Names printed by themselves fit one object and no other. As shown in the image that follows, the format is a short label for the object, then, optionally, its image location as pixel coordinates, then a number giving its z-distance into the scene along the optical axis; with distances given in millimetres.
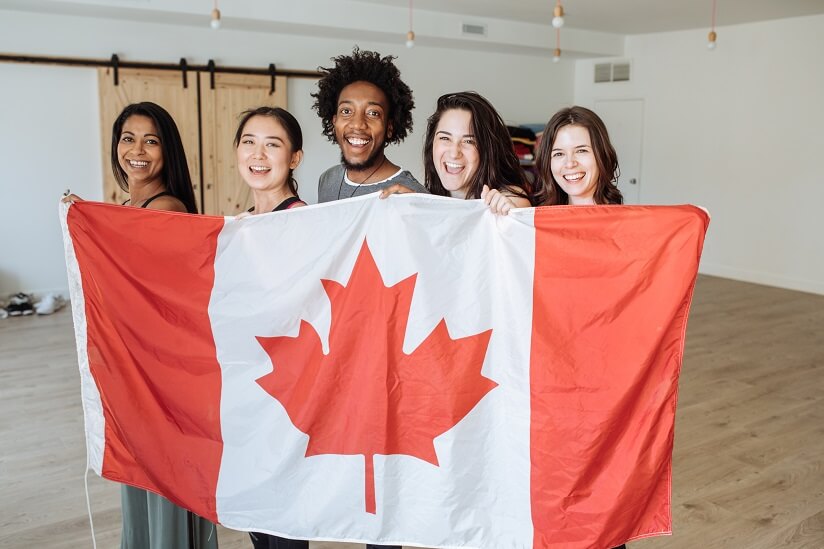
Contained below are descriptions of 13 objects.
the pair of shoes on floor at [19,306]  5968
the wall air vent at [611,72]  9023
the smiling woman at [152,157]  2098
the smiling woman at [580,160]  2008
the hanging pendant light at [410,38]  6562
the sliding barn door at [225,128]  6934
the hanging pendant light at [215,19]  5260
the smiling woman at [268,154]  2016
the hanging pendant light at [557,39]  8312
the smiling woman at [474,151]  2033
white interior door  8969
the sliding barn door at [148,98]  6445
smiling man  2273
